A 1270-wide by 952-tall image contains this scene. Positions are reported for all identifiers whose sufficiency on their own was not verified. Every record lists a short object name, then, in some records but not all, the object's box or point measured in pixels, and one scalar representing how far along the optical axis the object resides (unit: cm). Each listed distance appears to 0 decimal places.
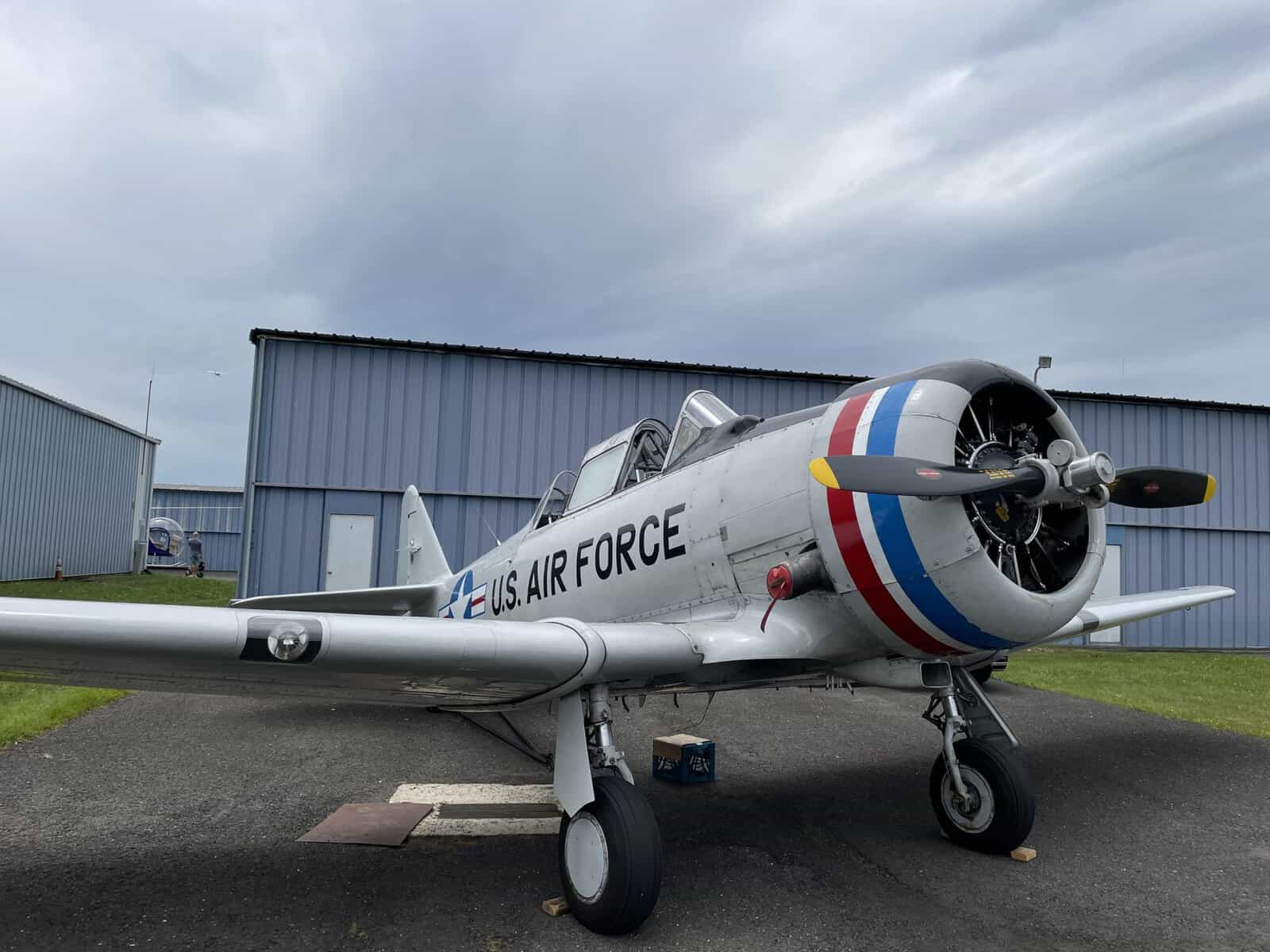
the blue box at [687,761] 617
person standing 3692
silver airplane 345
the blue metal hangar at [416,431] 1464
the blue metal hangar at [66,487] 2327
